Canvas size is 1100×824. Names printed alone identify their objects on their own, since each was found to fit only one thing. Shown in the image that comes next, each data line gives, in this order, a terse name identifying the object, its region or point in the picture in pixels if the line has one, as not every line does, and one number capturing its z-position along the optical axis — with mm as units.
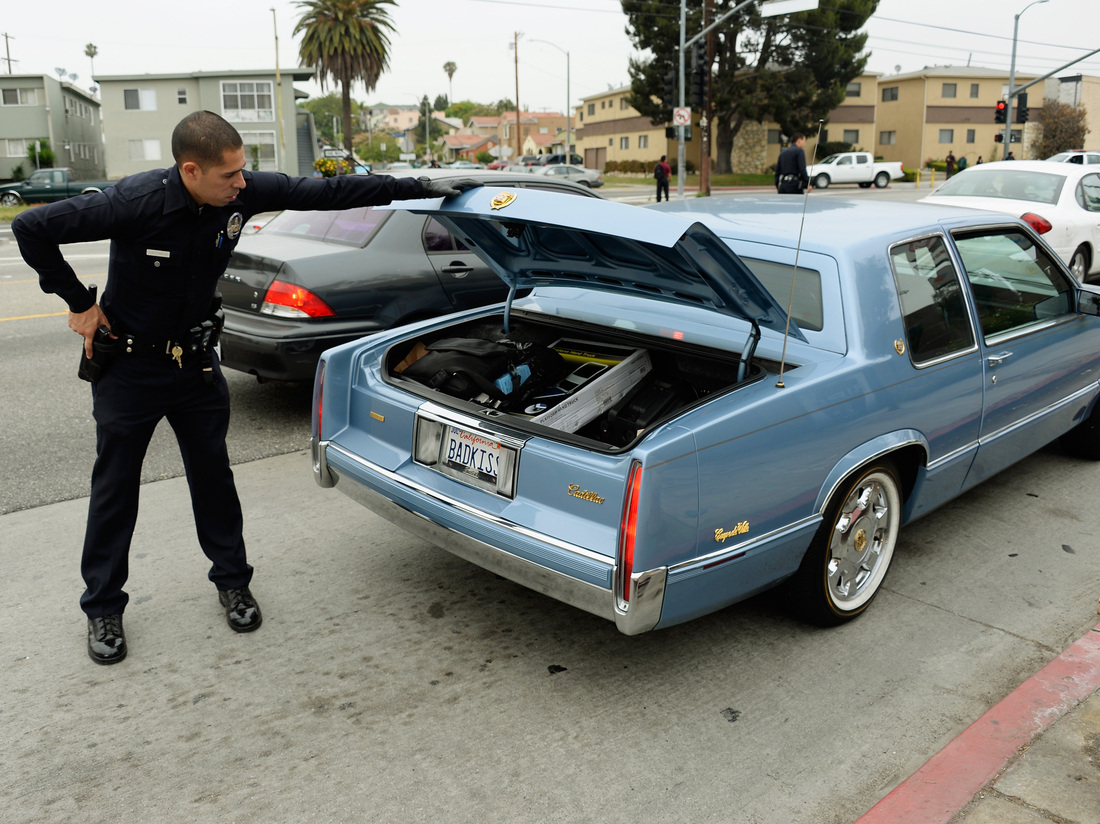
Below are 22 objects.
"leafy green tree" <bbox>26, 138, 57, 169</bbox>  47075
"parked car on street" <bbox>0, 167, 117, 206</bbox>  32625
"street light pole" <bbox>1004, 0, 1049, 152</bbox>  34250
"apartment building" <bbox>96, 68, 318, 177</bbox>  48469
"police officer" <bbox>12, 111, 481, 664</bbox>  2867
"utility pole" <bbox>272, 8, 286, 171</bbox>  45000
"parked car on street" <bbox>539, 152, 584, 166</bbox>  52094
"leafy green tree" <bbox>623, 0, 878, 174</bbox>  45500
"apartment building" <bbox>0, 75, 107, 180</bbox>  49219
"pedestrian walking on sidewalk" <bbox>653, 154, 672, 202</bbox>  30250
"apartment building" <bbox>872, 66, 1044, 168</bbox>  61969
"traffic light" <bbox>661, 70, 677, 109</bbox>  24594
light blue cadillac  2797
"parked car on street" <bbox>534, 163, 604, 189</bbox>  38281
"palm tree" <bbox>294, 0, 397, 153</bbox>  48812
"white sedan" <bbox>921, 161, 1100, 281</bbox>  10086
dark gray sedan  5758
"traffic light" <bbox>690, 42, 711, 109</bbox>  23500
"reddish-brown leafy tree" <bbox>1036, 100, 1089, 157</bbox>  56656
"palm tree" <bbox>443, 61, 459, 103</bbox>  142000
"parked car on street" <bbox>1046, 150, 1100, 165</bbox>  24567
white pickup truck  42375
